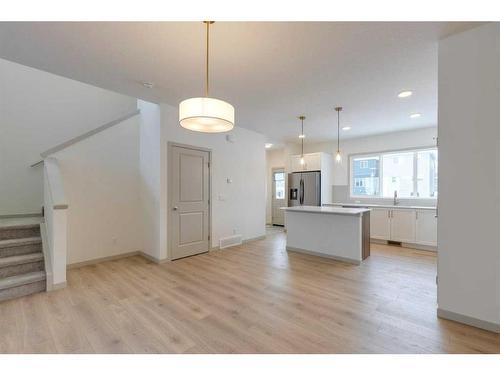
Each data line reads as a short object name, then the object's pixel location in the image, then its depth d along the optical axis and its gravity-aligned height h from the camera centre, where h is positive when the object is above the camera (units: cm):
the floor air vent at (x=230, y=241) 499 -121
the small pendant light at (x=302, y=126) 474 +144
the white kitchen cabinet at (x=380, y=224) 541 -87
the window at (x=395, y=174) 551 +36
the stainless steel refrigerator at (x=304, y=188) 647 -3
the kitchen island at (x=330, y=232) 394 -83
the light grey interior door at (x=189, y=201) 422 -28
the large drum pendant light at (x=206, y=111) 165 +57
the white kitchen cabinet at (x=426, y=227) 480 -83
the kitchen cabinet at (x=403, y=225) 507 -84
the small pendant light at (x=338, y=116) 415 +144
